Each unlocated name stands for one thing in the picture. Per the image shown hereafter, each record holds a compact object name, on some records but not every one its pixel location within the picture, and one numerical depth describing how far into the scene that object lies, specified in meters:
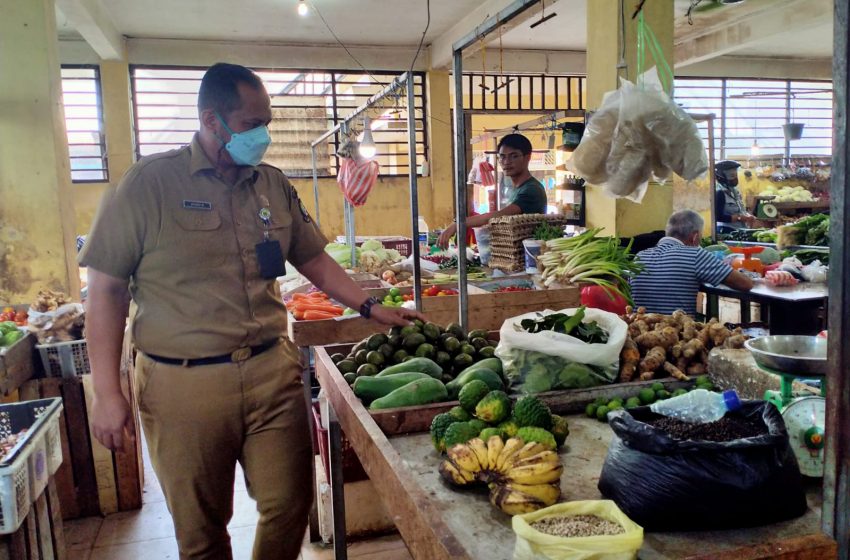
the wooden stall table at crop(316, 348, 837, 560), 1.27
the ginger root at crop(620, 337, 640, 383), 2.35
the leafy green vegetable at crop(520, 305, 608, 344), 2.37
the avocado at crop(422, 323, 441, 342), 2.77
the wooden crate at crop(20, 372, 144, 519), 3.76
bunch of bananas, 1.50
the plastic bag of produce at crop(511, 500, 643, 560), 1.20
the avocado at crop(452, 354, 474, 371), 2.62
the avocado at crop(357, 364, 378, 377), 2.54
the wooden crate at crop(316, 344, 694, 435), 2.11
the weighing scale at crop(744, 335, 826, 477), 1.54
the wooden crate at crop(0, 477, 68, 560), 2.35
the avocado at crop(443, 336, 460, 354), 2.70
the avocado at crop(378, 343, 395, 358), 2.69
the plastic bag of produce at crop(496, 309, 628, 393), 2.25
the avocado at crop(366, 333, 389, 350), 2.76
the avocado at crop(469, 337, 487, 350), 2.81
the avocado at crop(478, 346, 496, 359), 2.67
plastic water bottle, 1.57
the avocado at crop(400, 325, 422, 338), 2.77
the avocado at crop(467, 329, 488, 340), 2.92
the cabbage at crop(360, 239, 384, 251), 7.06
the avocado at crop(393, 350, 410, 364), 2.64
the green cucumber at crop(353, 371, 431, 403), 2.31
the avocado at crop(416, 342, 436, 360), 2.65
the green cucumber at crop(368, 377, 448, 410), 2.18
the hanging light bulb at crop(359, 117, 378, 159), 5.26
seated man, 4.39
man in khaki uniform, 2.19
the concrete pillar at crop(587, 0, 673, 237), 6.32
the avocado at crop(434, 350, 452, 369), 2.64
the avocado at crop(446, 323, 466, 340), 2.88
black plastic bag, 1.31
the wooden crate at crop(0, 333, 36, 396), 3.44
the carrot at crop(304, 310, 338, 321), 4.12
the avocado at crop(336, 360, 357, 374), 2.66
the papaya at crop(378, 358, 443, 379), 2.46
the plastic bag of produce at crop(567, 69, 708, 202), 2.89
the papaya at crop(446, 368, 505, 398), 2.23
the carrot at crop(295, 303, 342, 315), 4.38
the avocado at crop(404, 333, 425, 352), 2.72
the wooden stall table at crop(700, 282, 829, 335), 4.62
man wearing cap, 8.73
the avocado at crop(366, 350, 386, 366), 2.63
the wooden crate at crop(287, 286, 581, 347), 3.77
